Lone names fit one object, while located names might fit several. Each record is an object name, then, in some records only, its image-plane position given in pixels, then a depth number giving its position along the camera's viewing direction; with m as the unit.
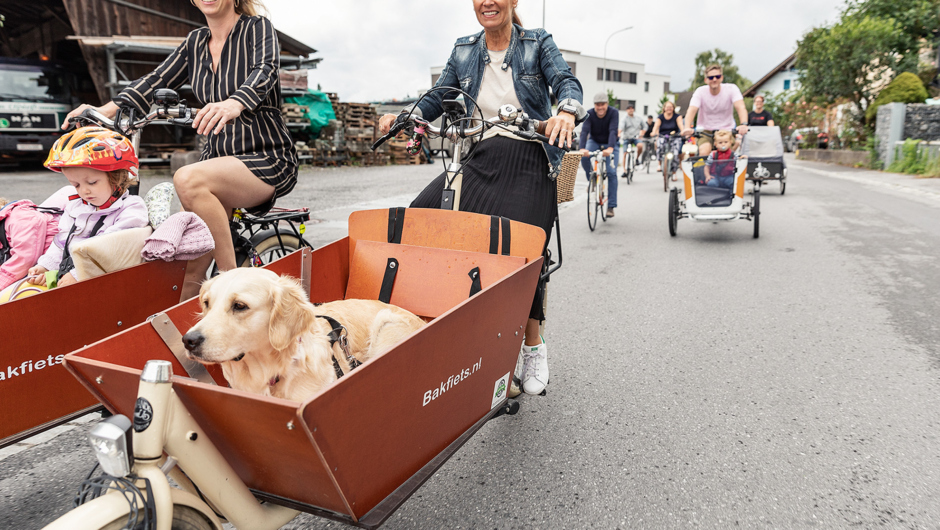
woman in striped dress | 3.10
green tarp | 19.22
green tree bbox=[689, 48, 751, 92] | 75.00
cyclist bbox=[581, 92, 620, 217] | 10.21
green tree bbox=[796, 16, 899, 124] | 24.19
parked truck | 13.93
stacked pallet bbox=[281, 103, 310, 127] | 18.44
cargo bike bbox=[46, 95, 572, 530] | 1.41
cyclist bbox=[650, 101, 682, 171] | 15.09
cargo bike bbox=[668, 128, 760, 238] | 8.17
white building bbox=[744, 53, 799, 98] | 63.47
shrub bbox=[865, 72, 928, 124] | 22.69
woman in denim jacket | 3.04
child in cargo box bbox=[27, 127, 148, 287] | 2.72
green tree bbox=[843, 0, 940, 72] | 25.03
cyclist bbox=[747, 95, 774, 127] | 15.09
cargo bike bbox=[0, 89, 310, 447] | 2.22
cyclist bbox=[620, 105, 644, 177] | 17.41
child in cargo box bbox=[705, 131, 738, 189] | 8.16
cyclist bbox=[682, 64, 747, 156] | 9.43
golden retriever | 1.91
